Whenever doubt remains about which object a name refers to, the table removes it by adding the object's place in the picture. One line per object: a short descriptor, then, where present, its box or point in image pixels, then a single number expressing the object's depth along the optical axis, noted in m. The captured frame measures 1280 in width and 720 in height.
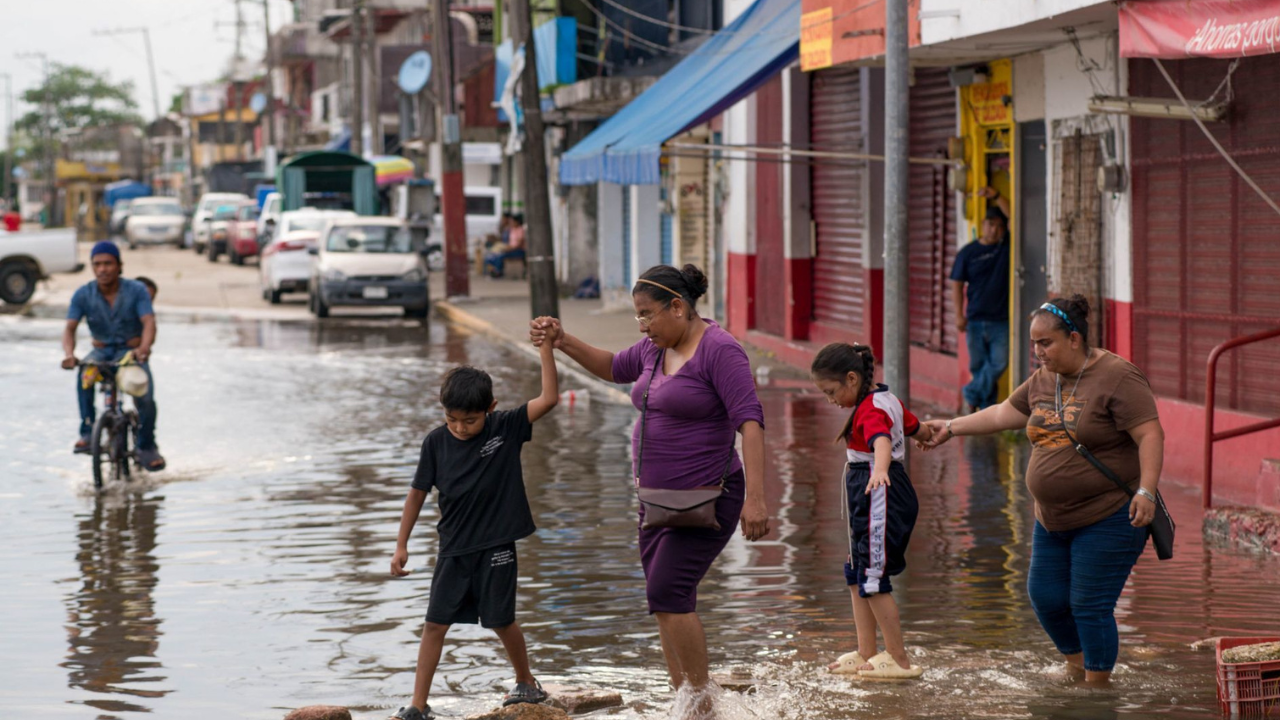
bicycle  12.40
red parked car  47.59
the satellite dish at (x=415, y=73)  49.41
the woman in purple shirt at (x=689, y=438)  6.09
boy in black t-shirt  6.41
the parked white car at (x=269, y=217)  44.00
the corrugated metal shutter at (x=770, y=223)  21.67
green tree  148.75
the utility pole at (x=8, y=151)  140.88
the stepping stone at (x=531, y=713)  6.29
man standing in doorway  14.92
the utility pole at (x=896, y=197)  12.67
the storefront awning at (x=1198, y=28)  8.88
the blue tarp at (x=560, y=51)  29.95
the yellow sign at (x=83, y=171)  119.44
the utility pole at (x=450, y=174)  32.22
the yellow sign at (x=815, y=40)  15.70
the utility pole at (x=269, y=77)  70.50
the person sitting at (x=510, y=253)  39.53
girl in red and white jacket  6.68
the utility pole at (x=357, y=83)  48.12
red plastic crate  6.15
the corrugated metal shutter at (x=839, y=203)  19.44
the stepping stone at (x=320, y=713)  6.29
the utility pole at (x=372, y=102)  48.47
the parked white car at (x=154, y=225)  61.22
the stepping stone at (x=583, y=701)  6.57
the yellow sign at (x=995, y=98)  15.35
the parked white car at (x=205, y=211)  55.44
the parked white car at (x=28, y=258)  33.03
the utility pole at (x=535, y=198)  21.30
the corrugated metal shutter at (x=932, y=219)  17.22
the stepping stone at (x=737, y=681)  6.74
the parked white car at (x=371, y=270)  28.44
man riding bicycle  12.43
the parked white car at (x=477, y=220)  44.91
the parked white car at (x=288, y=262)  32.28
